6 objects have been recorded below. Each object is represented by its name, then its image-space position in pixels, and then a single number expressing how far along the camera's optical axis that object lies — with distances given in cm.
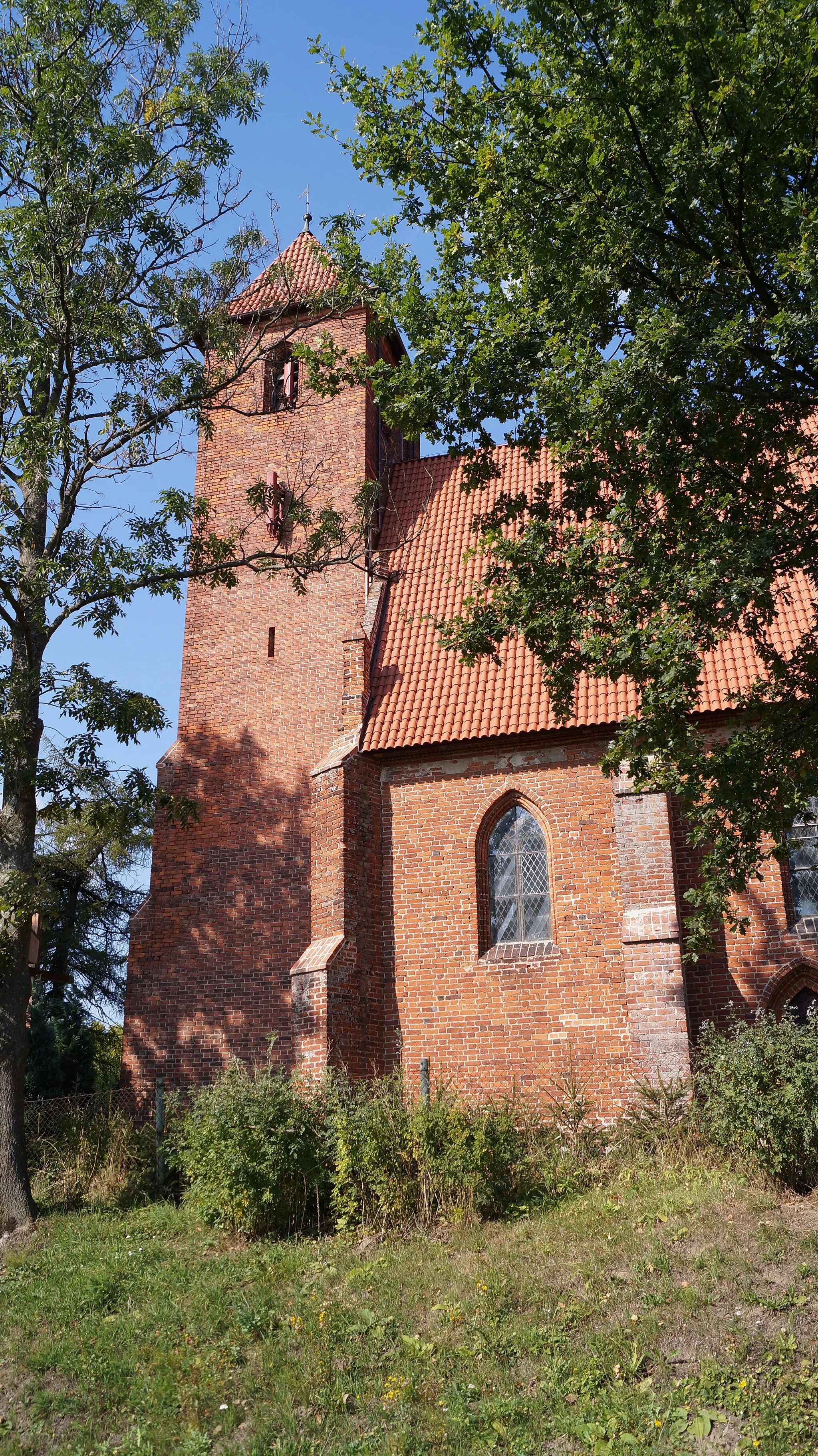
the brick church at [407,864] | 1232
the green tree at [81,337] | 1155
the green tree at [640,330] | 736
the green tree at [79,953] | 1797
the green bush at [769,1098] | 916
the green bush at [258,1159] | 991
